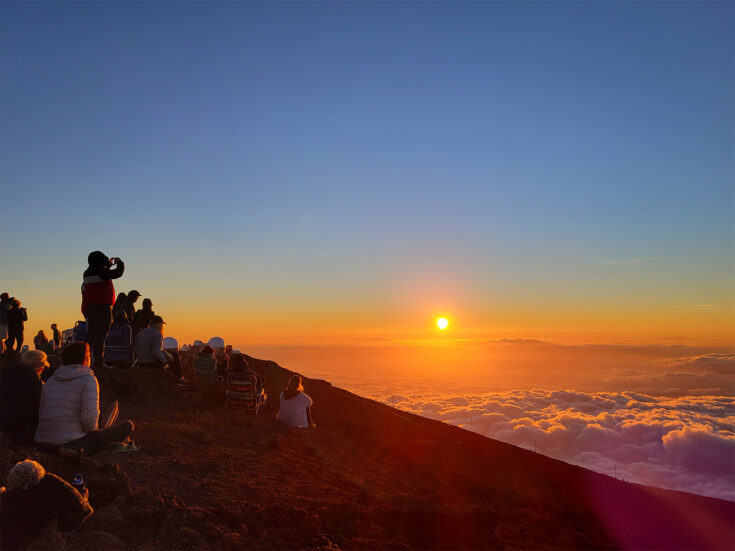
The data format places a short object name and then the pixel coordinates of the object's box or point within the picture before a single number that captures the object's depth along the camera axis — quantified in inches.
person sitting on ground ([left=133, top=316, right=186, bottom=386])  459.8
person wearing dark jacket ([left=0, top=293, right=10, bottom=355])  563.5
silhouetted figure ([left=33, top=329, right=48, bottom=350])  668.1
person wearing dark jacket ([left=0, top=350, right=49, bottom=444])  245.6
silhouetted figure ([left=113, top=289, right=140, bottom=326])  525.0
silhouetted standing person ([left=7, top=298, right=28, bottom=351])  575.1
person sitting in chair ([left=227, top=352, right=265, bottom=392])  518.1
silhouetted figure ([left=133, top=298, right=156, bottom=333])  543.8
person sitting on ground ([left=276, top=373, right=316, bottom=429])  484.4
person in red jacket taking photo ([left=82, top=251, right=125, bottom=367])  385.7
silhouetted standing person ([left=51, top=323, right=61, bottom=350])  689.6
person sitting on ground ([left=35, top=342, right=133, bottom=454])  235.5
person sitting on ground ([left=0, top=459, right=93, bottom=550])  170.2
